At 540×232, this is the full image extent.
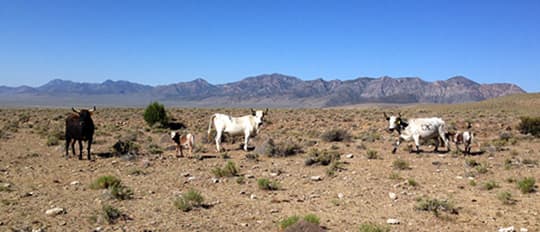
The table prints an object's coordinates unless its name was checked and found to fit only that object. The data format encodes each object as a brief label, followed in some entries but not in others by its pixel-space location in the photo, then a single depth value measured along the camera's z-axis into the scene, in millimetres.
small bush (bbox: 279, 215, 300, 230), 7844
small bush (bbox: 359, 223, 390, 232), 7371
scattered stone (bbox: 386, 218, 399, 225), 8336
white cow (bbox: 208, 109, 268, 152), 17422
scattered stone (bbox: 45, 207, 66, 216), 8641
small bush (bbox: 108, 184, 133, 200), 9906
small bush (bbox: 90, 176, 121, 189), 10867
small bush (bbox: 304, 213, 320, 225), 7855
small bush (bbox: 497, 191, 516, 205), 9531
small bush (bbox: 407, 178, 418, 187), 11234
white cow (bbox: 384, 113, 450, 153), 16750
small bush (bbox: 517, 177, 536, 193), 10344
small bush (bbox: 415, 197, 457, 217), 8984
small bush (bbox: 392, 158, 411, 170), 13562
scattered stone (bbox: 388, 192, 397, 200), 10141
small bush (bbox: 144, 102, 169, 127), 30750
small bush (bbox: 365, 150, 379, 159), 15555
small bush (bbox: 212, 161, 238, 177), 12453
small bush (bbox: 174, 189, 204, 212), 9078
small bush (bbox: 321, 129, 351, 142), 21172
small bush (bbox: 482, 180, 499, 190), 10812
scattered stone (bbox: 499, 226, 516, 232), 7753
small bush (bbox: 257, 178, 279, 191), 10992
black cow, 15617
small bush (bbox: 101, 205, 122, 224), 8250
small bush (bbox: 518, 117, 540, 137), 22000
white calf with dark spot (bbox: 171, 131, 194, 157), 15952
